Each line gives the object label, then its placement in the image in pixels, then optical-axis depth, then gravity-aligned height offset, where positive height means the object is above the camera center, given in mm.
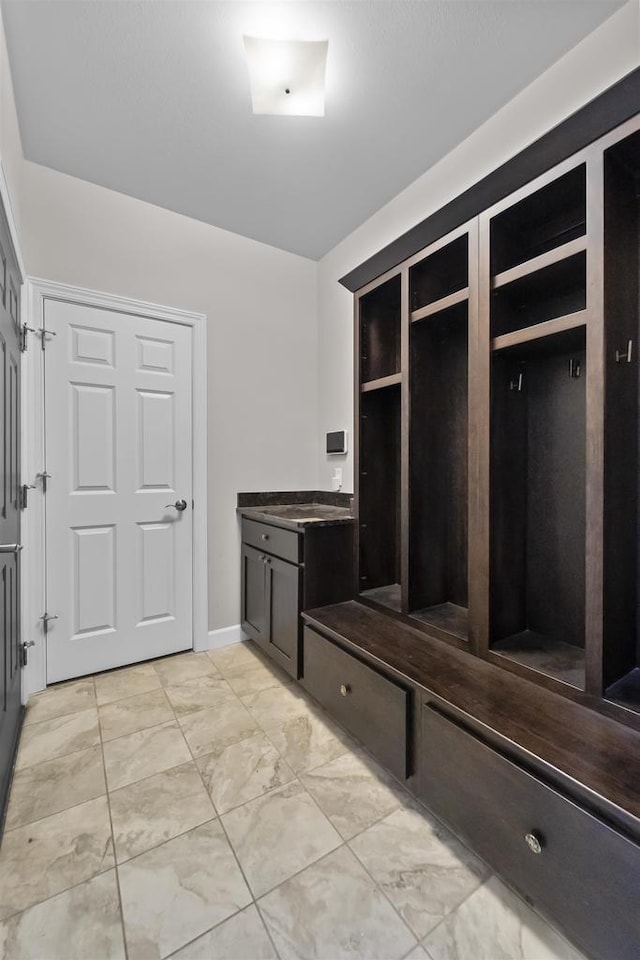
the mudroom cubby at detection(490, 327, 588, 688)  1532 -98
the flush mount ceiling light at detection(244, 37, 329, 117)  1533 +1655
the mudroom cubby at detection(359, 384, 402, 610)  2203 -94
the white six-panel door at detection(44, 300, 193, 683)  2191 -60
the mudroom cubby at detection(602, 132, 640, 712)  1202 +168
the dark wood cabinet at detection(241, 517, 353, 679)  2041 -546
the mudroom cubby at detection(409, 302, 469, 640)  1871 +45
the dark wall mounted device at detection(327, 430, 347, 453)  2763 +254
